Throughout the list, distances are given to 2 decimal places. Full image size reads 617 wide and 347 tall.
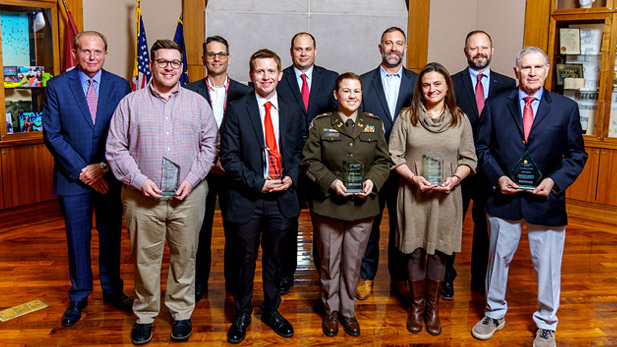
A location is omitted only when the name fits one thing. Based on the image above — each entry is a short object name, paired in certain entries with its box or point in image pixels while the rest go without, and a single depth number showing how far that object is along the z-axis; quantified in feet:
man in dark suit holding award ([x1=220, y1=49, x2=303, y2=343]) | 9.25
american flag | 18.28
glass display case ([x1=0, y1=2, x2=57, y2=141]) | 16.47
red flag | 17.04
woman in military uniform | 9.41
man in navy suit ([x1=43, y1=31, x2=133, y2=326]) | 9.84
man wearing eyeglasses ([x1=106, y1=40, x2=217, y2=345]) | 8.95
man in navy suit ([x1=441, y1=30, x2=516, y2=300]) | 11.09
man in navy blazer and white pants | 9.27
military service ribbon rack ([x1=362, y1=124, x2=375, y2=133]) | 9.57
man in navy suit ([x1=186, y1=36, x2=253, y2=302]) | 10.86
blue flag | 18.46
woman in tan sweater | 9.60
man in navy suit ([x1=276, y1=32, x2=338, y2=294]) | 11.41
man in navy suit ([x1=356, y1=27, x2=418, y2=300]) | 10.97
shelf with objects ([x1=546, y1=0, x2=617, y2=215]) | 17.71
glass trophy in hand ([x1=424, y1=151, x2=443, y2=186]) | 9.57
